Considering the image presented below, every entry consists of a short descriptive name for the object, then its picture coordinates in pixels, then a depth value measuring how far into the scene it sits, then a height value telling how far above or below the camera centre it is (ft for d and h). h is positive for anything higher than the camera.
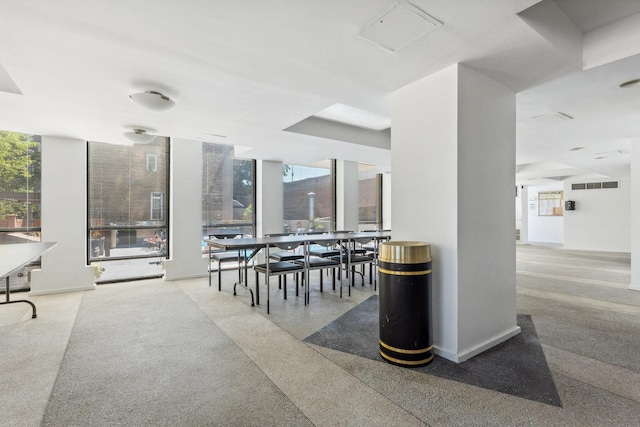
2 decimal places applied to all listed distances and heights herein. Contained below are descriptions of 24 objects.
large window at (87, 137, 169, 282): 18.58 +0.39
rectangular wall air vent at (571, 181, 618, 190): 35.50 +3.17
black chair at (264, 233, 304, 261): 15.85 -2.16
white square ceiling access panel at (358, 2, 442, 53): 6.49 +4.08
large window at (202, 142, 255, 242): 22.22 +1.61
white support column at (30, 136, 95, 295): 16.40 -0.12
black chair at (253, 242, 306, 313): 13.67 -2.37
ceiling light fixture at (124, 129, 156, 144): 14.67 +3.67
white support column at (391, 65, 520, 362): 8.69 +0.52
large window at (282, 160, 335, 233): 26.21 +1.45
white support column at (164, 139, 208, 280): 19.66 +0.15
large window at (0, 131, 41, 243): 16.25 +1.46
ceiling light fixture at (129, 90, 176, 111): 9.96 +3.66
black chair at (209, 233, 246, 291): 16.94 -2.35
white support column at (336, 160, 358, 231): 27.40 +1.65
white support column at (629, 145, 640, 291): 16.83 -0.03
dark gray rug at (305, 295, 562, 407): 7.35 -4.01
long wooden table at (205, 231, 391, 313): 13.35 -1.28
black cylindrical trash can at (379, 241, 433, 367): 8.28 -2.42
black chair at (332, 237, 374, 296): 16.58 -2.43
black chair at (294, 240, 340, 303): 15.10 -2.44
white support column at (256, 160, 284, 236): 23.79 +1.28
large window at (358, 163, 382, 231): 30.94 +1.65
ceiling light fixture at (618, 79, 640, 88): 9.79 +4.04
